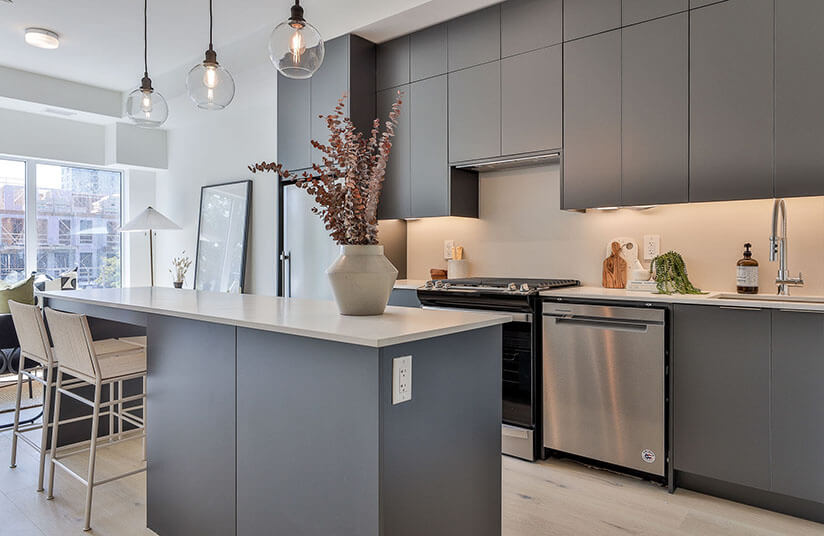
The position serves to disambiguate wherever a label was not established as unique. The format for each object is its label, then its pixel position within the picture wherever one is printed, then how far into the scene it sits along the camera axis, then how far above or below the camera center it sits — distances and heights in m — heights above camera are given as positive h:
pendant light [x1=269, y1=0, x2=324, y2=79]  2.13 +0.88
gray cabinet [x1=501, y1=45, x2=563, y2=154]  3.28 +1.03
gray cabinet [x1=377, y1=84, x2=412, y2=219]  4.02 +0.73
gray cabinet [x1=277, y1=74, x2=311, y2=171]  4.34 +1.17
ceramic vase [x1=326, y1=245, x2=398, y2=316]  1.95 -0.06
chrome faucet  2.69 +0.05
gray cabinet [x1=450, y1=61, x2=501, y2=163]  3.56 +1.03
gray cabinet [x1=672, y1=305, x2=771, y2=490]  2.45 -0.62
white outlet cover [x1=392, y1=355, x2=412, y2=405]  1.52 -0.33
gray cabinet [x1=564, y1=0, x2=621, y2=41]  3.03 +1.44
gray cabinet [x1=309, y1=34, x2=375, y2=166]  4.02 +1.40
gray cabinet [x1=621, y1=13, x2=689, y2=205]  2.82 +0.83
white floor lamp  5.66 +0.44
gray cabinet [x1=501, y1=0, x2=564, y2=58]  3.26 +1.50
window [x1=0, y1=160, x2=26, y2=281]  5.87 +0.52
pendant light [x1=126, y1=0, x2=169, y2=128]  2.76 +0.82
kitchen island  1.52 -0.52
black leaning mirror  5.74 +0.31
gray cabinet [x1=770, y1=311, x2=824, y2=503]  2.32 -0.62
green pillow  4.31 -0.24
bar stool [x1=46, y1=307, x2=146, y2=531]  2.31 -0.45
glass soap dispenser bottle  2.84 -0.05
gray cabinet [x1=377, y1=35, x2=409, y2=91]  4.02 +1.54
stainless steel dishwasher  2.71 -0.64
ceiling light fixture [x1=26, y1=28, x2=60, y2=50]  4.43 +1.91
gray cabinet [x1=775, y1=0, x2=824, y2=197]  2.45 +0.78
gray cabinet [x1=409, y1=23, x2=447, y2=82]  3.81 +1.54
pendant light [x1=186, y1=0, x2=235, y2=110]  2.52 +0.86
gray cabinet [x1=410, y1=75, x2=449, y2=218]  3.82 +0.84
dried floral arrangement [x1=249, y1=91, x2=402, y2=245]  1.93 +0.29
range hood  3.38 +0.69
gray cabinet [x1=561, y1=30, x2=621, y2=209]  3.05 +0.83
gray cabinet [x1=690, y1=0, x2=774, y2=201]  2.58 +0.82
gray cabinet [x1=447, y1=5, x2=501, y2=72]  3.54 +1.54
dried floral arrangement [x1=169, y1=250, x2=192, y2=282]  5.41 -0.05
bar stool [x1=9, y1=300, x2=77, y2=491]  2.65 -0.41
